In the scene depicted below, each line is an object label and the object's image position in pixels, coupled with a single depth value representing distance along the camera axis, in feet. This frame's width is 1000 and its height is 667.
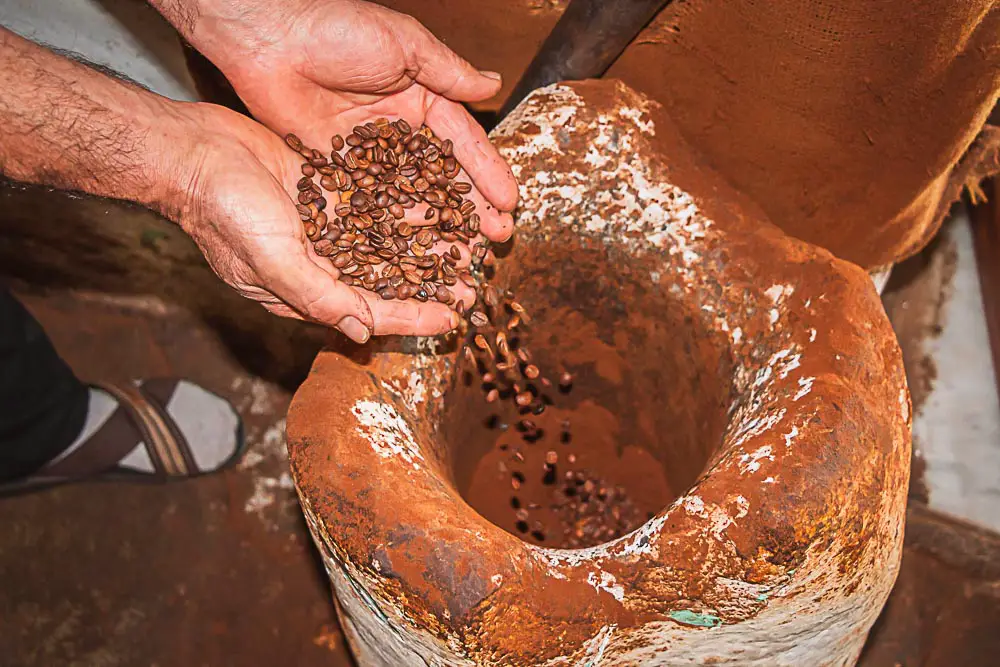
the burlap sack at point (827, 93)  3.10
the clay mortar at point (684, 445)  2.87
